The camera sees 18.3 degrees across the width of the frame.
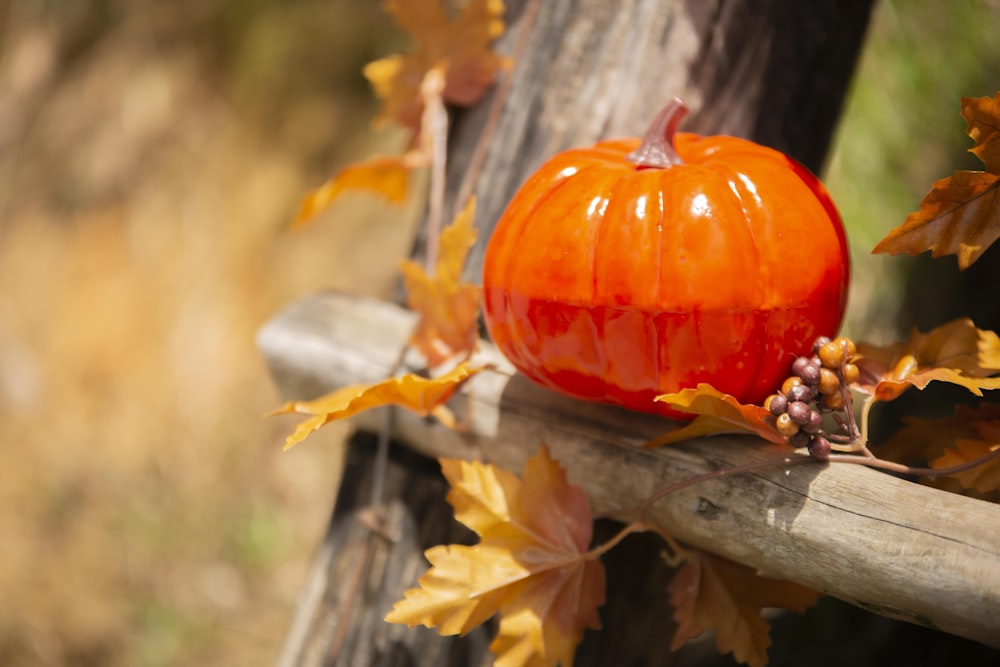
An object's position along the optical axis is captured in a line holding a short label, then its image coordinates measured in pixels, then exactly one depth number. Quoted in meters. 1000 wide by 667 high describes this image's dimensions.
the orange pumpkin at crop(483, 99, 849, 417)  1.24
